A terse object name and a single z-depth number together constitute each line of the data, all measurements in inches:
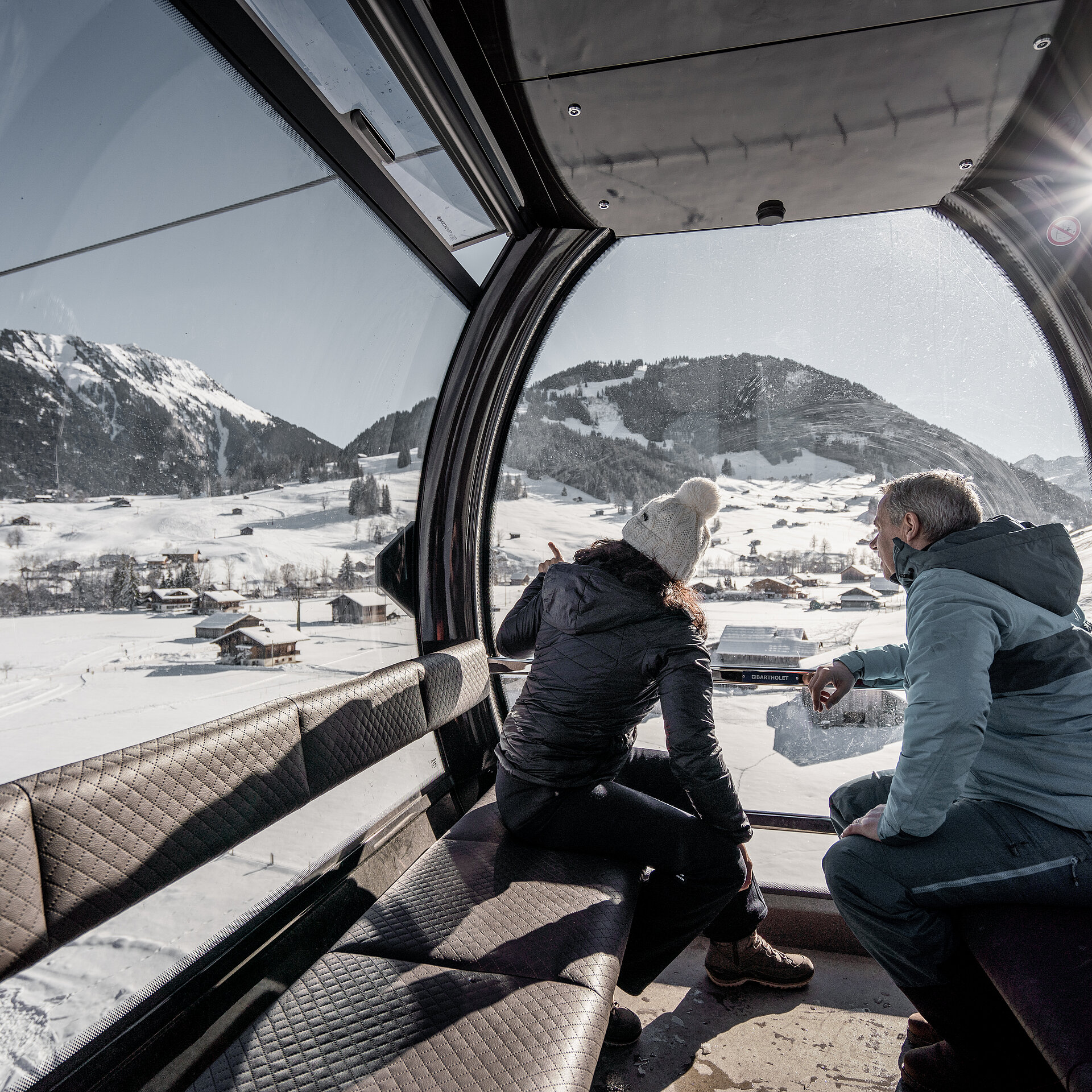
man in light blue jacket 58.2
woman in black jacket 71.7
